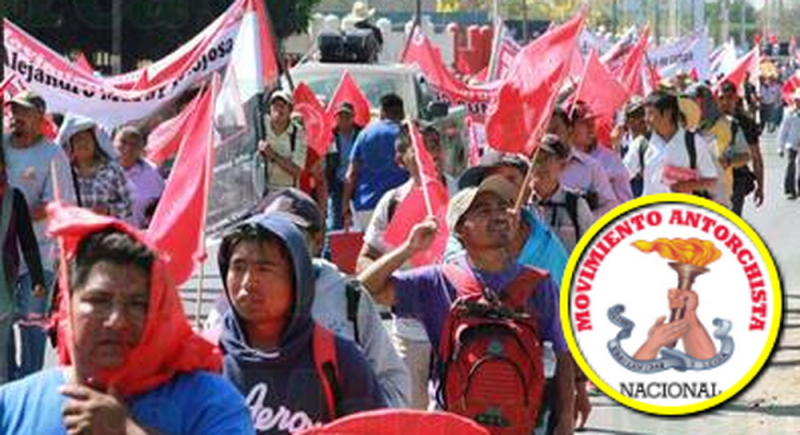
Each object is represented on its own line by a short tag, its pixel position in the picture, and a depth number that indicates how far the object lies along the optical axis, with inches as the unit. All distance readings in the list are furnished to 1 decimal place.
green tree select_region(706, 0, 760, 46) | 5076.3
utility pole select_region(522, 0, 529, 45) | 2135.1
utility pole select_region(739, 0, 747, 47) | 3924.0
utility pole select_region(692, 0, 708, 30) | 2812.0
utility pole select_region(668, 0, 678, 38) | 2984.3
